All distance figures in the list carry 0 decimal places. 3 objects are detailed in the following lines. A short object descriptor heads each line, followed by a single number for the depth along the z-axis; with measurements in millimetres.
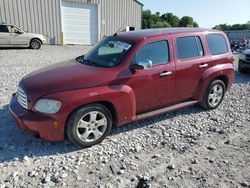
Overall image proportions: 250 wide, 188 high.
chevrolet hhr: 2780
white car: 11121
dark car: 7104
